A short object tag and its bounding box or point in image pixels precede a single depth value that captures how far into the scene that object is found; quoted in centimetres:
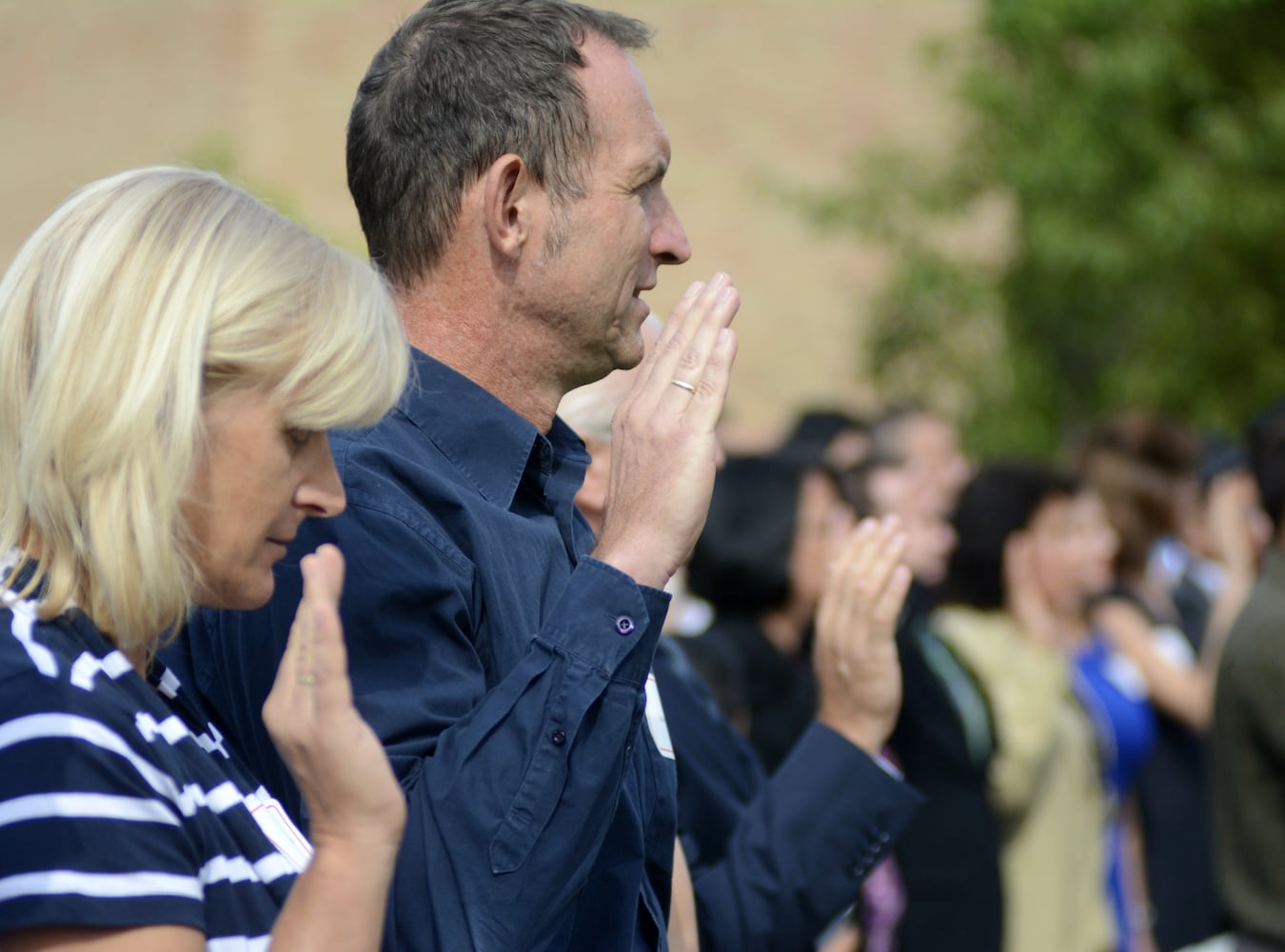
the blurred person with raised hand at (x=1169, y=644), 598
